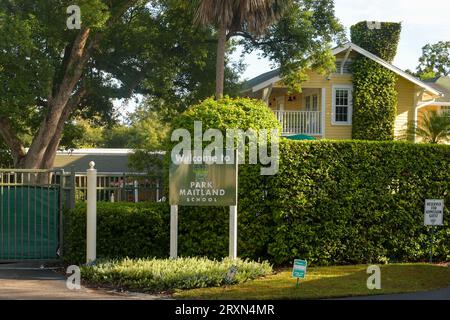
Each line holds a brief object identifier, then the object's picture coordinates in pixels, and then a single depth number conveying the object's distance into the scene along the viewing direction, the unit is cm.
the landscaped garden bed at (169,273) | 1220
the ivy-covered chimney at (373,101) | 3231
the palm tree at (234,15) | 2105
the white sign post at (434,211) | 1508
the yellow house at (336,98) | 3225
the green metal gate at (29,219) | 1533
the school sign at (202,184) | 1391
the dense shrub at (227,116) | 1438
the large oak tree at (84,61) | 2298
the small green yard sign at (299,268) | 1132
